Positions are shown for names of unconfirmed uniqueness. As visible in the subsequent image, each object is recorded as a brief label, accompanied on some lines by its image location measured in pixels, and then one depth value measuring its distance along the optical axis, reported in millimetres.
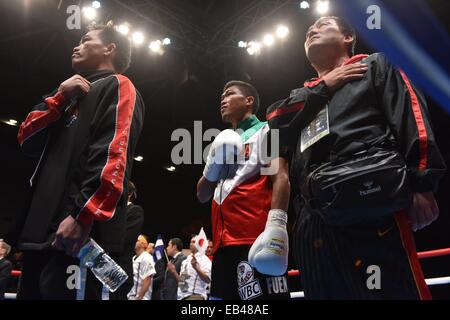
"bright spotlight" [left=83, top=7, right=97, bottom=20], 6048
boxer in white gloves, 1876
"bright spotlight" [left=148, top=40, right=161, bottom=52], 7137
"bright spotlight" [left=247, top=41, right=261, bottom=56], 7223
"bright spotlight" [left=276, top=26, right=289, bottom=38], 6695
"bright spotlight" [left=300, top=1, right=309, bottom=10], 6254
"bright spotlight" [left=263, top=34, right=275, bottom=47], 6945
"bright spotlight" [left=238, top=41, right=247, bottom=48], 7250
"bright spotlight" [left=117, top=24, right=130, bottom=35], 6536
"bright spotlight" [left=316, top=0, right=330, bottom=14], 6050
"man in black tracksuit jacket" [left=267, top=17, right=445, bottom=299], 1180
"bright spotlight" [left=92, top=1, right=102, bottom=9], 6094
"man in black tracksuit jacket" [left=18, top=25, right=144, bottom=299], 1300
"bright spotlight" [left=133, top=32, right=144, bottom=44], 6875
